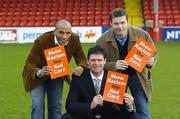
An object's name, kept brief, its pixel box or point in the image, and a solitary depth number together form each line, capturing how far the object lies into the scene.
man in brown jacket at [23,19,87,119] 6.32
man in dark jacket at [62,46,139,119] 5.48
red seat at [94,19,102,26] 29.69
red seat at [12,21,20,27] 30.40
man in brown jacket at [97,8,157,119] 6.04
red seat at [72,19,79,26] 30.52
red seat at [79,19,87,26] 29.77
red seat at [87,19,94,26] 29.76
